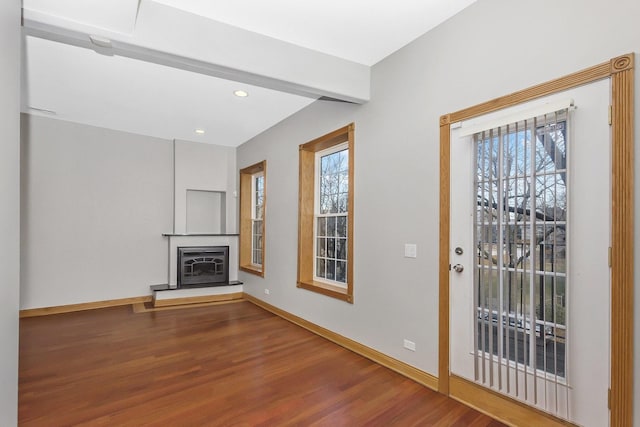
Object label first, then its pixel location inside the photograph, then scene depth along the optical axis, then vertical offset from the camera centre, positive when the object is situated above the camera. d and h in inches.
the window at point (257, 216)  225.6 +1.3
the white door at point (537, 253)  67.8 -7.9
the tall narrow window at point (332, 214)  150.2 +2.1
